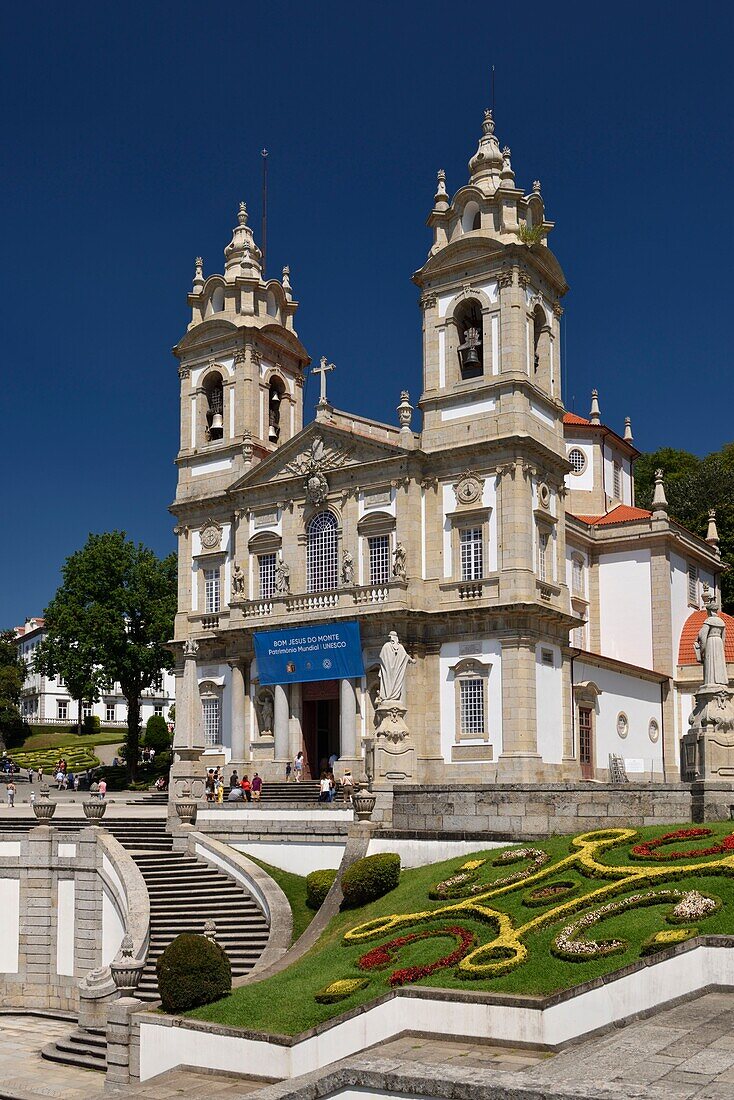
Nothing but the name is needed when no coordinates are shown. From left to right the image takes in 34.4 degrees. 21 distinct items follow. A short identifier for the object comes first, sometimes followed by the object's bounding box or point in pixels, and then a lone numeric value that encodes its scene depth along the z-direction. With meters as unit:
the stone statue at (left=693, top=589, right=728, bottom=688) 24.05
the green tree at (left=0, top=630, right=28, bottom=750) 81.50
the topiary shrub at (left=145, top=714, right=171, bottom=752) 63.44
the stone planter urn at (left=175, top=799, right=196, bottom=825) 29.77
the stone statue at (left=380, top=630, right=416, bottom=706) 28.23
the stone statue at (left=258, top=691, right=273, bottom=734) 41.09
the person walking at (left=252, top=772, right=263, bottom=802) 35.81
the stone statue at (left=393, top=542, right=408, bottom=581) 37.97
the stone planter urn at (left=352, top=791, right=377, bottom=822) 25.44
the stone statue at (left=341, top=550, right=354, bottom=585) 39.31
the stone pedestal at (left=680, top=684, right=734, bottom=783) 23.05
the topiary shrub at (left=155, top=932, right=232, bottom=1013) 18.11
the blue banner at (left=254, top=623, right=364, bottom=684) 38.19
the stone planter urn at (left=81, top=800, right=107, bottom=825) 27.73
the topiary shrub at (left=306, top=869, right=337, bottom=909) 24.81
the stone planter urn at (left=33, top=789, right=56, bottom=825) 28.53
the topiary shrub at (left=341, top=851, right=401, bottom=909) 22.77
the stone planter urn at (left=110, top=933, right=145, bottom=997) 20.02
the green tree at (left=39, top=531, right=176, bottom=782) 55.31
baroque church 37.31
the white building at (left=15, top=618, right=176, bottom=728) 107.50
